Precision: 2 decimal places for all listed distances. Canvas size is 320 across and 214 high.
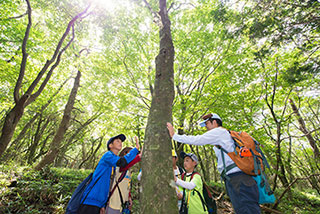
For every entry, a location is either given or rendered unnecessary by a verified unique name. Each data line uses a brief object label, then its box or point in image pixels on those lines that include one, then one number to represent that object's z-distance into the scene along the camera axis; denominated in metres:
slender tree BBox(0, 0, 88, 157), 5.54
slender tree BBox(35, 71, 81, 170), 8.34
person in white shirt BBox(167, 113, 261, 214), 2.37
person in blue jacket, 2.58
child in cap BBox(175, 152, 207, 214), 2.86
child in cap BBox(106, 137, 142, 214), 2.84
